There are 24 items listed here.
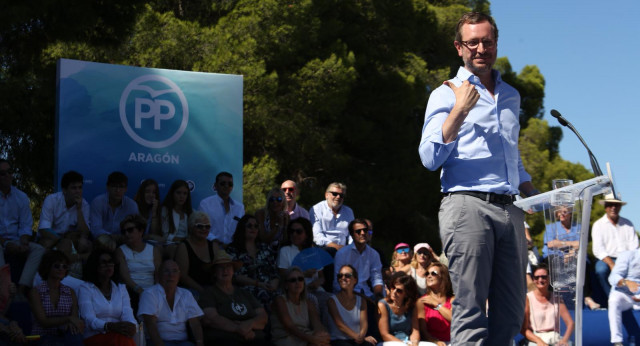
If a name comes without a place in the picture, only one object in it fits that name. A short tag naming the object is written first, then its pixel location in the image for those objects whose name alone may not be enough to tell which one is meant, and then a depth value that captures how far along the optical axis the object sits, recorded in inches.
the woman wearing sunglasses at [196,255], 299.4
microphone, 140.5
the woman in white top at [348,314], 318.3
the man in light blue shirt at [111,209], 307.9
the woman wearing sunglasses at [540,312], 330.3
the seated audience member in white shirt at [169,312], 274.1
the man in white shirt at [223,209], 339.9
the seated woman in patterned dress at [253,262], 316.2
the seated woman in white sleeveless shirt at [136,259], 286.4
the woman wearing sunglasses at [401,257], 382.3
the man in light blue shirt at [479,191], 129.7
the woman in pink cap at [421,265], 361.4
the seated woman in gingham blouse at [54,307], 256.2
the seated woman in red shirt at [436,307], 330.3
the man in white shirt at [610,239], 390.9
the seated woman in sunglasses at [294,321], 304.5
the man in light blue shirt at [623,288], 352.5
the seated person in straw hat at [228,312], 286.4
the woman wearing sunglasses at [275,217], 337.7
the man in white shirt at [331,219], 373.7
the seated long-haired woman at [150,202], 316.8
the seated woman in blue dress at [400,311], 327.9
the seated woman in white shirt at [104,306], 261.9
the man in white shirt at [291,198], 368.5
